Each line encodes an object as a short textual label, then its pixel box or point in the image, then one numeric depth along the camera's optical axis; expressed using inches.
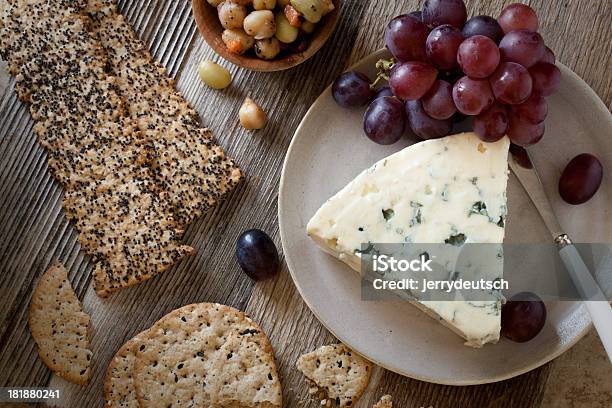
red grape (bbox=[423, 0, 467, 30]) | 28.2
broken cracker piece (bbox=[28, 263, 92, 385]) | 30.7
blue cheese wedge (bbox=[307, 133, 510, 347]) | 28.2
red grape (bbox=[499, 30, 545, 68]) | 27.4
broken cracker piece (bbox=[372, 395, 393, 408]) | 30.2
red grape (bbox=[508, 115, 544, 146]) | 28.1
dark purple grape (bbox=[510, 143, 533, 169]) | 29.4
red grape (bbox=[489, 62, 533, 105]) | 27.2
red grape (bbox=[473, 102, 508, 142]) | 27.9
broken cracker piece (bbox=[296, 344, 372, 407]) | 30.2
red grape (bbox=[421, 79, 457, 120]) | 27.9
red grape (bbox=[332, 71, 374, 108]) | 29.6
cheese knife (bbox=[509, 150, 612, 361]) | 28.3
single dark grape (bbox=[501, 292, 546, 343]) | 28.8
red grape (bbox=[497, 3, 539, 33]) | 28.1
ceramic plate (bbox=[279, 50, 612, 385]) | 29.4
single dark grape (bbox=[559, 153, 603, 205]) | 29.1
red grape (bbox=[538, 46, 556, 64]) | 28.0
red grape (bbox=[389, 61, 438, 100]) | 27.8
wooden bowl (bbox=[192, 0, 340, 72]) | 30.0
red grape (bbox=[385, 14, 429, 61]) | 28.0
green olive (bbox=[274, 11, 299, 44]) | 29.6
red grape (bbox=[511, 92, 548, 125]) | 27.9
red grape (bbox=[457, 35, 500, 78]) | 27.2
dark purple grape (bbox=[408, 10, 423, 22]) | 28.6
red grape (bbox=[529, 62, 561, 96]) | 27.8
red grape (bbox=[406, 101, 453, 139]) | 28.4
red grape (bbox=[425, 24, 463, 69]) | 27.6
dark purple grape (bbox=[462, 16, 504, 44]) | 27.9
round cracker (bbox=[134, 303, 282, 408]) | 30.3
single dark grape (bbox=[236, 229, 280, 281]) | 30.2
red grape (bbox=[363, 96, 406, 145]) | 28.8
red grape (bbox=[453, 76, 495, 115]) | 27.5
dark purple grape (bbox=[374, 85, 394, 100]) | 29.4
